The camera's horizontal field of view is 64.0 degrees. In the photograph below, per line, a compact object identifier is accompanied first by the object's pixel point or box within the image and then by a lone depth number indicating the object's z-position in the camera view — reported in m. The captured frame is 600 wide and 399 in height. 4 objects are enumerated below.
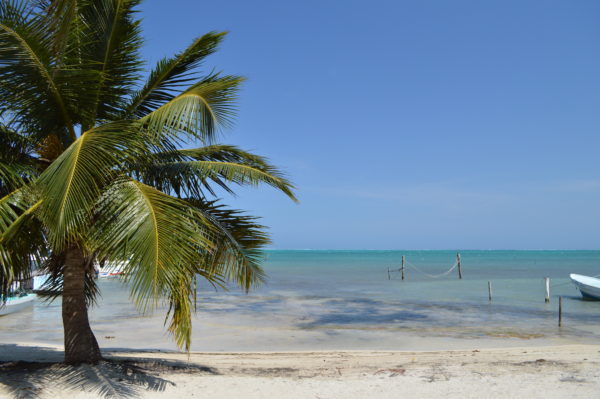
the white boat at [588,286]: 24.30
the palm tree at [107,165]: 5.32
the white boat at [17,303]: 19.69
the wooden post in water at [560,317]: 17.14
